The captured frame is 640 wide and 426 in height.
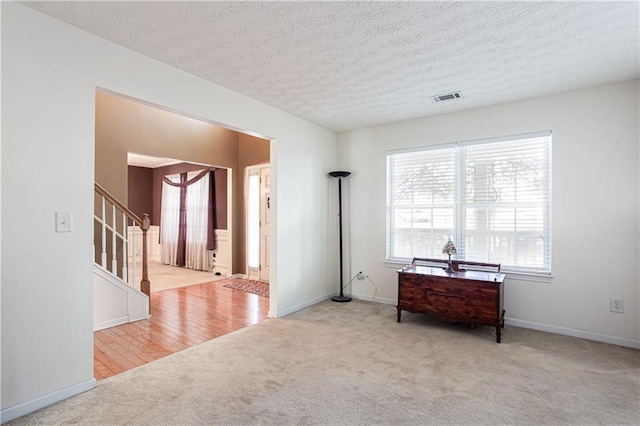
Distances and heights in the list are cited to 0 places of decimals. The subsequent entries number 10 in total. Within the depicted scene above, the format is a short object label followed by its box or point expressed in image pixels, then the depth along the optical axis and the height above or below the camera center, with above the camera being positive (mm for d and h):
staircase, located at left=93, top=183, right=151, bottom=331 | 3500 -877
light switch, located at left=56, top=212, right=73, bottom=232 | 2100 -60
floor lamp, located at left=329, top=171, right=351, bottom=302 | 4536 +150
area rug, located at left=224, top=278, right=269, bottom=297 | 5223 -1225
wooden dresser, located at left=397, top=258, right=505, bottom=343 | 3172 -803
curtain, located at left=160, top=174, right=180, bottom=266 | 7931 -180
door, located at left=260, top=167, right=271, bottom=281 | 5965 -195
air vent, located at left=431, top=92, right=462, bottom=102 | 3373 +1216
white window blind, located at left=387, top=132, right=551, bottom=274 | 3508 +146
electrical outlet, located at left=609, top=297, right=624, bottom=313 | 3057 -836
